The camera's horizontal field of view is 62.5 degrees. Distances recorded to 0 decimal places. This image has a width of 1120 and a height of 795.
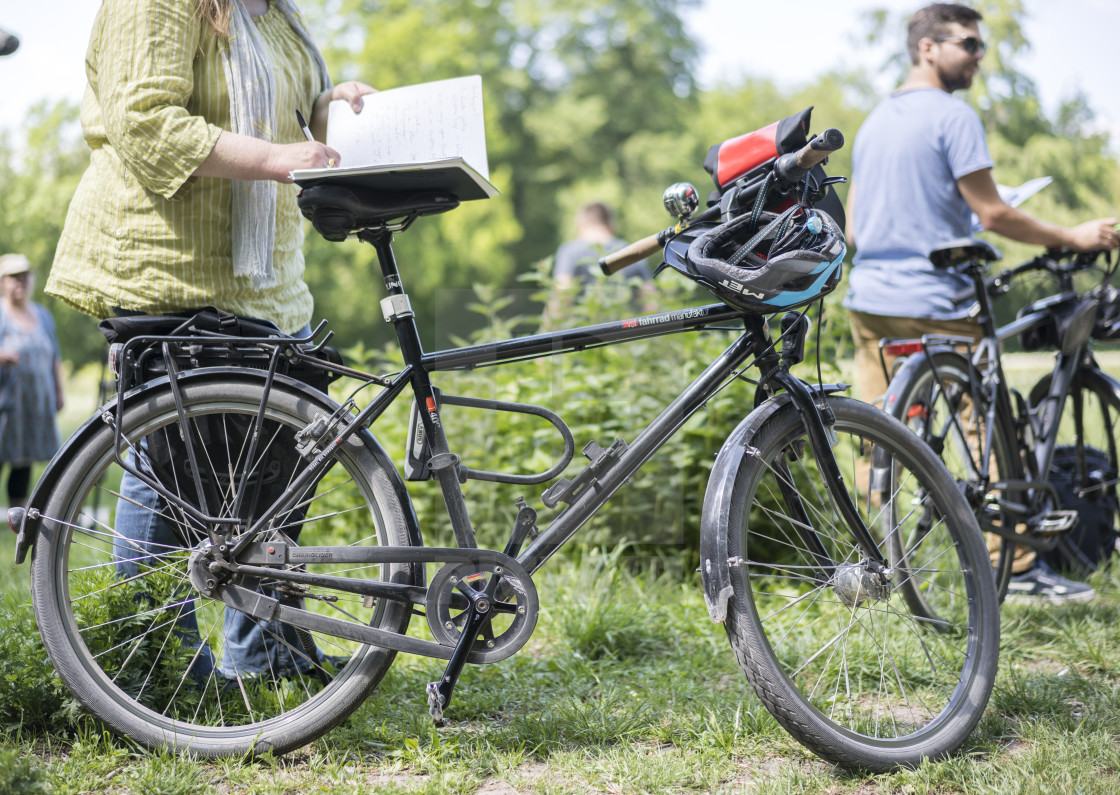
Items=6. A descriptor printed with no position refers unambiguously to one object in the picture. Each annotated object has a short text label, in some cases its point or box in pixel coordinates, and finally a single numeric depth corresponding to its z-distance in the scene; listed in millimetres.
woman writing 2146
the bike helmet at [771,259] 2137
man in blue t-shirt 3492
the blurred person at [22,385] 6914
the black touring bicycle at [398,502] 2180
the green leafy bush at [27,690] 2297
